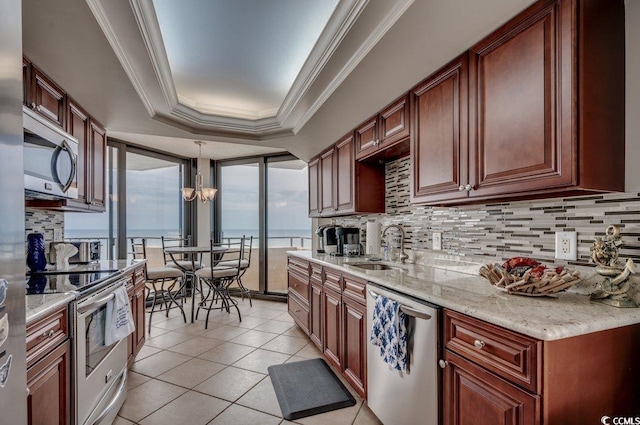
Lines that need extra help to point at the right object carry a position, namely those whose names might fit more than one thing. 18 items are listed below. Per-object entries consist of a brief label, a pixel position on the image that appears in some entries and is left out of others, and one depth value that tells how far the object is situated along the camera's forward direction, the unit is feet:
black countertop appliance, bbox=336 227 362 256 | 10.64
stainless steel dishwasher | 4.54
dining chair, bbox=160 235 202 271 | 14.33
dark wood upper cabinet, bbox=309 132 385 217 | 9.87
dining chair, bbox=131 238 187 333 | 12.73
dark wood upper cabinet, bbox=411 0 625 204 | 3.94
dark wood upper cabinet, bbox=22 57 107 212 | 6.32
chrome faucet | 8.48
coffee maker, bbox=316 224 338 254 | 11.47
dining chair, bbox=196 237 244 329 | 13.03
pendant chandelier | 14.98
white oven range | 4.96
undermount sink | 8.54
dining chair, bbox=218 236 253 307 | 14.21
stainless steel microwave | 4.93
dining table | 12.94
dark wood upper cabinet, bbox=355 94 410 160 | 7.36
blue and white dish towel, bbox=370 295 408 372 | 5.08
